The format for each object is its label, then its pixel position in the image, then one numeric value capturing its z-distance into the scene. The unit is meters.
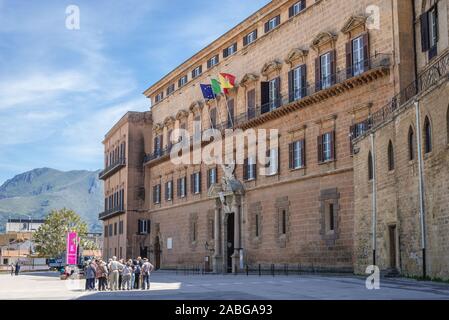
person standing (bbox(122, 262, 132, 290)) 28.78
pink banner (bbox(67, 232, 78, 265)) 48.99
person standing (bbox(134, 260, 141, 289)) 29.27
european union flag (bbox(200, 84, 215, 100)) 47.56
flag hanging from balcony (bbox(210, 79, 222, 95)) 47.03
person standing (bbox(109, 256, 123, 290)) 29.02
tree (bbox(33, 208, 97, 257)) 98.06
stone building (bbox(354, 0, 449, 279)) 23.39
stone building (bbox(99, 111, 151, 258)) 65.06
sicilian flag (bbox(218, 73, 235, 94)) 46.78
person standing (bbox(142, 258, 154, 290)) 29.11
